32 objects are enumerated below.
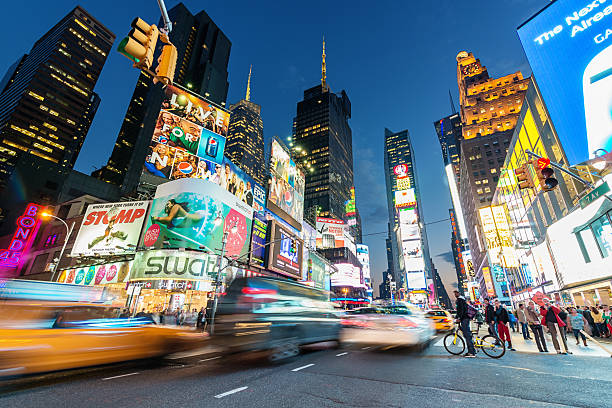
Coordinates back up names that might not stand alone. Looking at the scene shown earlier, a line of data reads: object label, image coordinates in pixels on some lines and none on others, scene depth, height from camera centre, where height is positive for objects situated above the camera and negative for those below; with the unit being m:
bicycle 8.84 -0.90
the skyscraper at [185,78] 114.28 +98.50
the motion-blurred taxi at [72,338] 5.16 -0.69
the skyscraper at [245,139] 176.38 +108.93
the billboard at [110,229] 30.30 +8.58
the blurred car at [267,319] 8.09 -0.25
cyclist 8.84 -0.25
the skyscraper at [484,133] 85.44 +58.15
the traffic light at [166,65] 6.29 +5.44
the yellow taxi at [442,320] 17.58 -0.29
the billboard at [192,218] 28.00 +9.27
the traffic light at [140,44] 5.96 +5.56
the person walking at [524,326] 16.03 -0.49
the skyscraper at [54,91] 111.50 +94.76
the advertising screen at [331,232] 78.88 +23.19
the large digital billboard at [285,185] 43.69 +21.03
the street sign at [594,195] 16.60 +7.78
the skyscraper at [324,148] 134.50 +85.84
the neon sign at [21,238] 36.06 +8.51
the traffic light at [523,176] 10.40 +5.14
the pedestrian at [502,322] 11.20 -0.19
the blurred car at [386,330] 9.91 -0.57
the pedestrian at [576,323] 12.55 -0.17
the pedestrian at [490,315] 11.24 +0.05
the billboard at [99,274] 29.00 +3.41
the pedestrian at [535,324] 10.43 -0.22
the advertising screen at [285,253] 38.50 +8.37
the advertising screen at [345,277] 84.44 +10.87
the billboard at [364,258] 118.07 +22.90
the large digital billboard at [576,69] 15.98 +15.41
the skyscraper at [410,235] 91.06 +25.63
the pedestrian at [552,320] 9.95 -0.05
